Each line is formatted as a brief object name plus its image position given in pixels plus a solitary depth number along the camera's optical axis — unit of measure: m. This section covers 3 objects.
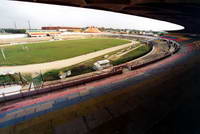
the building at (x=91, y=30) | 105.56
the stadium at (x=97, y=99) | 4.41
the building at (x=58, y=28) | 113.44
